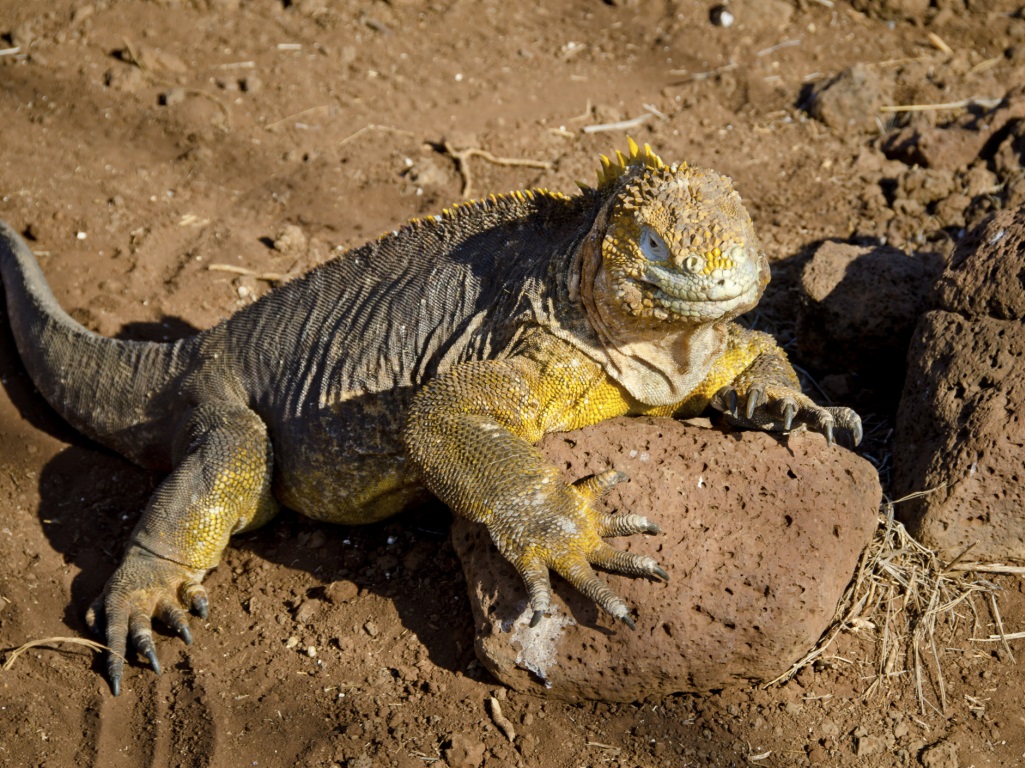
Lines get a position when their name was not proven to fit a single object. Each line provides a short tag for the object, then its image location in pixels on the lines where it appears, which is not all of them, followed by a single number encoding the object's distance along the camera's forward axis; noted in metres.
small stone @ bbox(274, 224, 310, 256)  5.82
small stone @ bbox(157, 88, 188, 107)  6.67
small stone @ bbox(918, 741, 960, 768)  3.21
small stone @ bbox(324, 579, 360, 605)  3.92
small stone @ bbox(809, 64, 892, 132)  6.20
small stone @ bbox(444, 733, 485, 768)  3.26
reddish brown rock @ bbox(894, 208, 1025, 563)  3.56
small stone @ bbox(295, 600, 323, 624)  3.91
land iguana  3.20
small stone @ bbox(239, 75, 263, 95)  6.83
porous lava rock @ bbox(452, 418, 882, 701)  3.18
